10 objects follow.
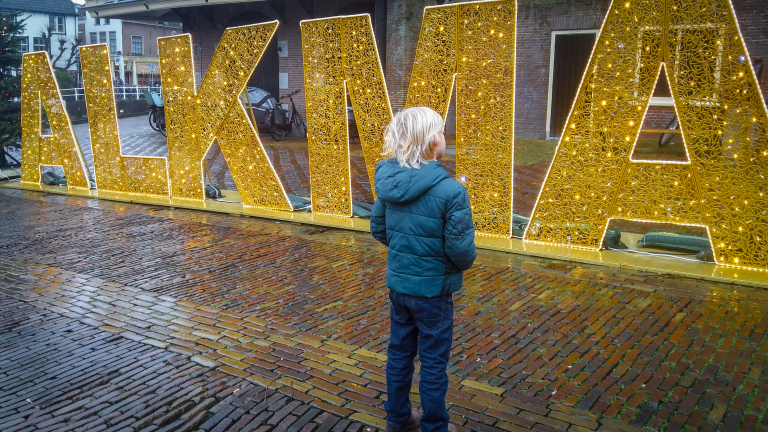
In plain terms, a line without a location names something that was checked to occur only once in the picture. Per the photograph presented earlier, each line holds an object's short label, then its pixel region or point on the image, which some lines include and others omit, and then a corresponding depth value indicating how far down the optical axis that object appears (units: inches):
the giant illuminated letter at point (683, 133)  214.8
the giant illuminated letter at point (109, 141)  366.4
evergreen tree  475.9
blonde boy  113.3
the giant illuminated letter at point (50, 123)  388.2
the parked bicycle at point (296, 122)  713.5
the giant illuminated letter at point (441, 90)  255.1
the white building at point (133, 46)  1913.1
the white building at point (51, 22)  1921.8
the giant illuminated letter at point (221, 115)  320.5
